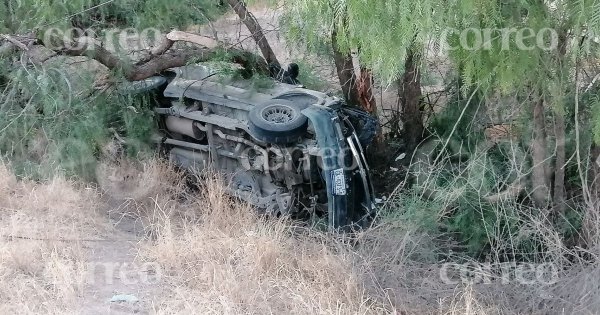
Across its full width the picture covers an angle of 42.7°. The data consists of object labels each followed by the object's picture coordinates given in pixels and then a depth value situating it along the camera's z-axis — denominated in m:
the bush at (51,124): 8.55
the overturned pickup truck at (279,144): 7.43
